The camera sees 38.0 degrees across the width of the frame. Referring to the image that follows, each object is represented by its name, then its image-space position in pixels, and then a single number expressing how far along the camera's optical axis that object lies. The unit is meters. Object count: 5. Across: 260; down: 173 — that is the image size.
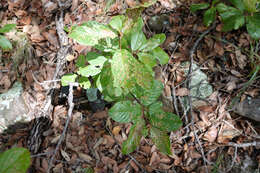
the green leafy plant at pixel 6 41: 1.02
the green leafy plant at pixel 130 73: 0.70
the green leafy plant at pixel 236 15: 0.93
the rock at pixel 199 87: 0.98
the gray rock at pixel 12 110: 1.02
